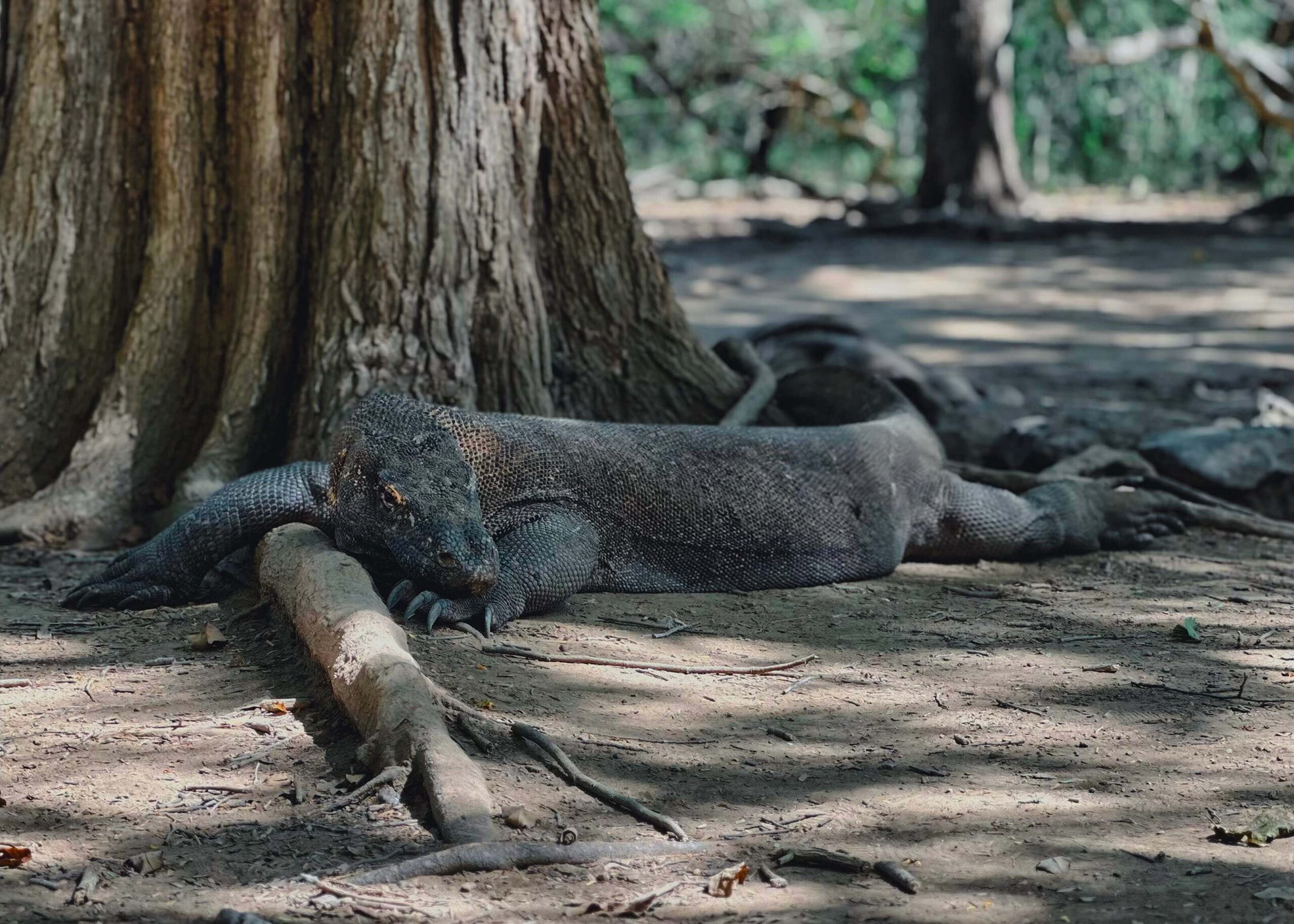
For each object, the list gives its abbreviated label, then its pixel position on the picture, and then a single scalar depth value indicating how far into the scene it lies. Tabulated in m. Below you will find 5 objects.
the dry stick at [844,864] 4.76
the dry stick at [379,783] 5.22
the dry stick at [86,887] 4.47
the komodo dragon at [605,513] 7.48
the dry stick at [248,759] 5.56
